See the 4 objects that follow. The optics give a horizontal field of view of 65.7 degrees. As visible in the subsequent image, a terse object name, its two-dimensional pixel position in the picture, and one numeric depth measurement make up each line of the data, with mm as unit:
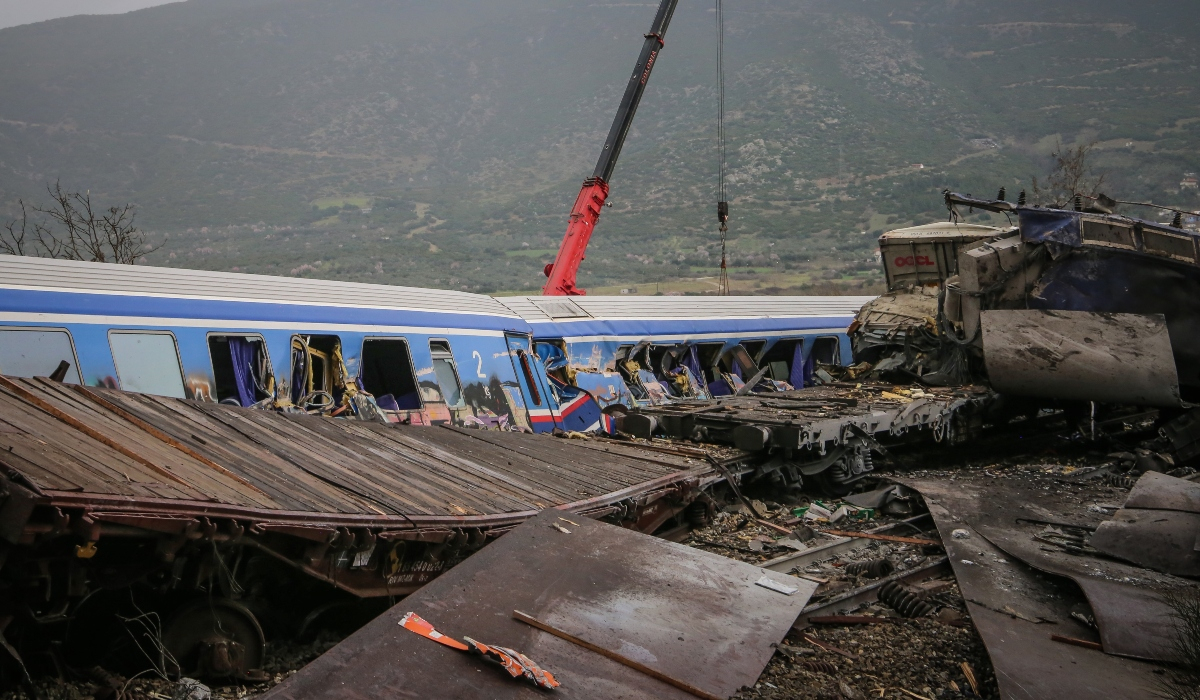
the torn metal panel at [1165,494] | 7234
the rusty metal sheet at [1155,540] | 6648
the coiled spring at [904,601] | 6762
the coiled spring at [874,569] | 7746
